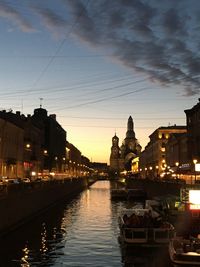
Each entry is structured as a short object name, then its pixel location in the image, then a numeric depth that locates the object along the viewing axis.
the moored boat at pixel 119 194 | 62.61
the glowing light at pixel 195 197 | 21.57
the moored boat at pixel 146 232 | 21.64
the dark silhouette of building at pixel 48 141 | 106.04
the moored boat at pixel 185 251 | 16.39
